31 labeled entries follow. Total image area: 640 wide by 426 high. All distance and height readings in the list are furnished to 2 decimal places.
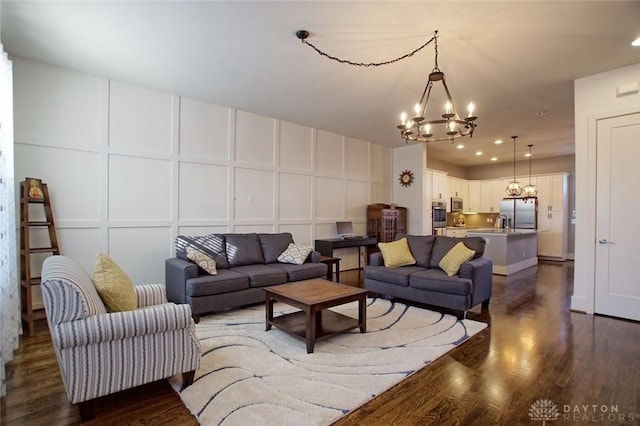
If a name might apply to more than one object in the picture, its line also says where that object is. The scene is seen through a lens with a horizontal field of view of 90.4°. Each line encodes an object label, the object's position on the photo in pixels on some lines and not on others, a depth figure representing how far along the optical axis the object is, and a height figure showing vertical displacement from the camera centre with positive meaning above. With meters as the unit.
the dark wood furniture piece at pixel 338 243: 5.85 -0.61
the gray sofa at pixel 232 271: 3.56 -0.76
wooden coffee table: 2.78 -0.89
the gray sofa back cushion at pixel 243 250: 4.42 -0.55
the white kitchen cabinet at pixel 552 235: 8.52 -0.60
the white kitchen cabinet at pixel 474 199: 10.06 +0.43
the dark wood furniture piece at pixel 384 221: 6.91 -0.20
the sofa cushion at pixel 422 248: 4.46 -0.51
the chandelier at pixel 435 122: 2.74 +0.82
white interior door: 3.57 -0.05
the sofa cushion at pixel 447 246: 4.16 -0.45
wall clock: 7.39 +0.80
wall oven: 7.78 -0.12
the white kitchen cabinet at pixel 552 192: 8.57 +0.57
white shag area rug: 1.96 -1.21
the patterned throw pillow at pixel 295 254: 4.66 -0.64
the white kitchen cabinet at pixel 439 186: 8.00 +0.68
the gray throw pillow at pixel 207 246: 4.16 -0.46
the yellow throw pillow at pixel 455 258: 3.86 -0.57
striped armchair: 1.77 -0.79
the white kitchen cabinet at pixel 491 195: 9.70 +0.54
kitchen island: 6.41 -0.76
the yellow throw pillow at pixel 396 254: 4.42 -0.59
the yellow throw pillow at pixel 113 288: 2.11 -0.53
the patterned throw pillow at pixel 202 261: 3.77 -0.59
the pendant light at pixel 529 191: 8.42 +0.58
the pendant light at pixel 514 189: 7.81 +0.58
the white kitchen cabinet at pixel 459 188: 9.39 +0.75
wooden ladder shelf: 3.24 -0.28
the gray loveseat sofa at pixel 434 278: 3.66 -0.81
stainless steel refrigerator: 8.85 +0.02
